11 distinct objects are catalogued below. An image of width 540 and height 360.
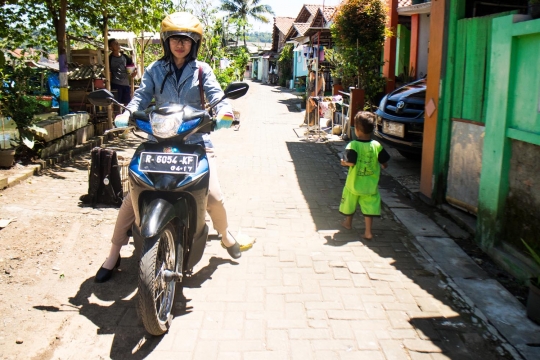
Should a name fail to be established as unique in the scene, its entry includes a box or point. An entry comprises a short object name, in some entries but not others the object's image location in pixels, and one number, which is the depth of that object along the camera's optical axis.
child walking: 5.28
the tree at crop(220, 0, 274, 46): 54.88
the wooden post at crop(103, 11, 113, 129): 11.25
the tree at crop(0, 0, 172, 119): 9.93
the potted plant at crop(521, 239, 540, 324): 3.60
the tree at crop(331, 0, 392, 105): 12.30
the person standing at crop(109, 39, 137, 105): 11.97
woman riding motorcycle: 3.94
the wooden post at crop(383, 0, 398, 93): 14.45
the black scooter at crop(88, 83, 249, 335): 3.24
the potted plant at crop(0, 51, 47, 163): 7.80
